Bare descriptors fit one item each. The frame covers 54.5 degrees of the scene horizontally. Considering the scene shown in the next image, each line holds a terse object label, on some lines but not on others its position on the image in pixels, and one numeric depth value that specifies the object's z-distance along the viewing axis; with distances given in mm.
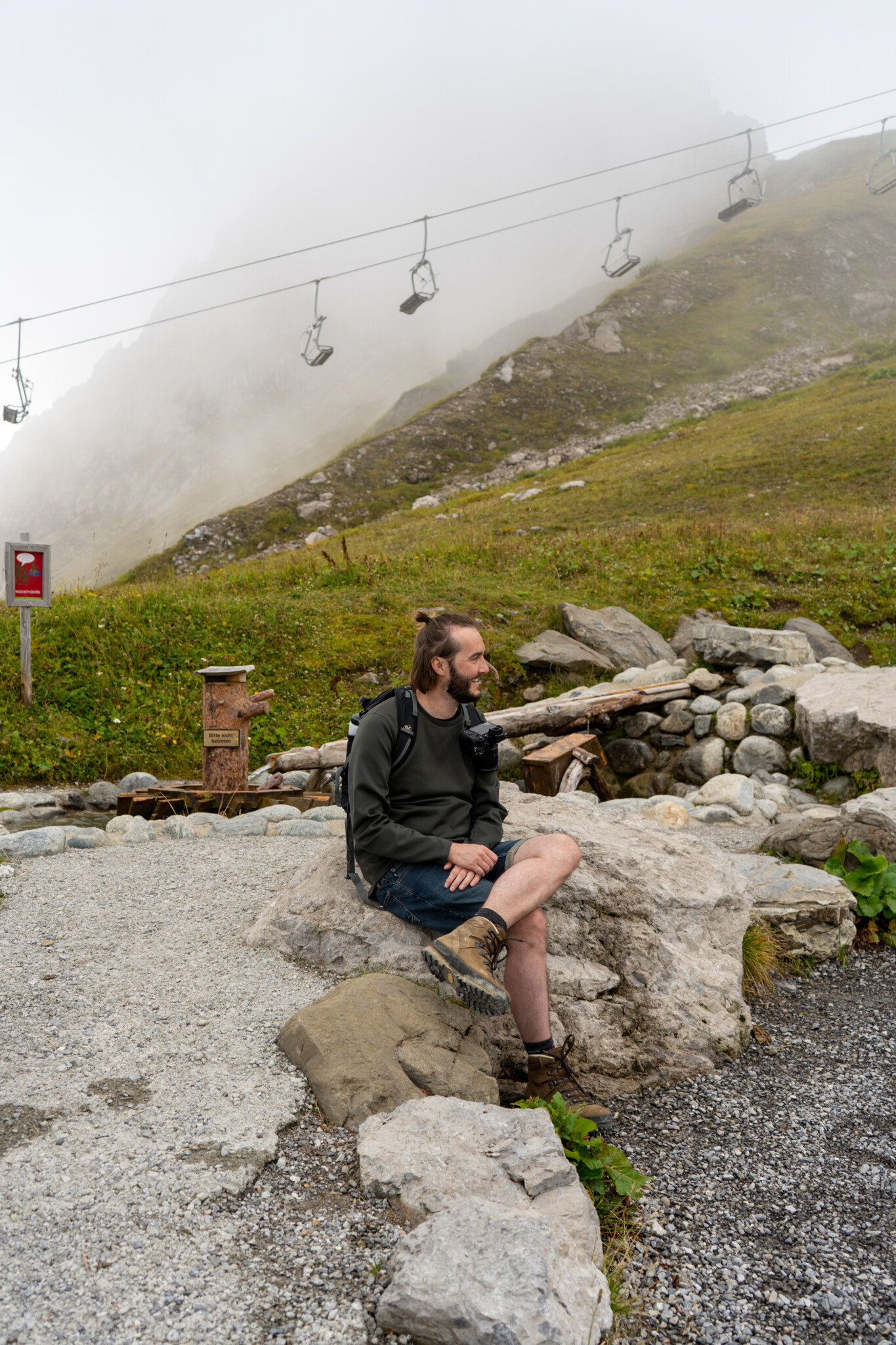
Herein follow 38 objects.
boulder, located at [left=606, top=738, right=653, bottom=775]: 11750
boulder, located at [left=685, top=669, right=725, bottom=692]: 12281
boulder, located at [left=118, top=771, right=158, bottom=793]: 10398
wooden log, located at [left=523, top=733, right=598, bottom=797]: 10406
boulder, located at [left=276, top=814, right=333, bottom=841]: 8094
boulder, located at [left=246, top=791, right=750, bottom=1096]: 4508
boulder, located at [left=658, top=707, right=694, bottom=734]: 11844
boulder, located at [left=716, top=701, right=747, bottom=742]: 11398
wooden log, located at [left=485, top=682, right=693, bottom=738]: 11469
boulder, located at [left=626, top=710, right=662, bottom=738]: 12023
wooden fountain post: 9633
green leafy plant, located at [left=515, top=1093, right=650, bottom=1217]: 3277
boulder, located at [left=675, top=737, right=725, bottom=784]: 11164
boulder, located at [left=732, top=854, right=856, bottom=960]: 5828
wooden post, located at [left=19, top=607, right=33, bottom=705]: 11633
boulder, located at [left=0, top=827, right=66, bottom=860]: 7113
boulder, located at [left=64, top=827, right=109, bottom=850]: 7641
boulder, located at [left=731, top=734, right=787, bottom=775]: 10852
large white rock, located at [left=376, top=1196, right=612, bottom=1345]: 2352
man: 3924
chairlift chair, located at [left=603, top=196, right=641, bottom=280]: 17469
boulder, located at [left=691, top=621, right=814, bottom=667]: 12664
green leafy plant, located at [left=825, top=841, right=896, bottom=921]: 6219
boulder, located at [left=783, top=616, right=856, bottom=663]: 13570
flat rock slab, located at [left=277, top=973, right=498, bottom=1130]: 3535
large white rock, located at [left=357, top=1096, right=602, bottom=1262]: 2918
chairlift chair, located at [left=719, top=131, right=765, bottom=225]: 14969
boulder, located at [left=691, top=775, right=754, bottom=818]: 9664
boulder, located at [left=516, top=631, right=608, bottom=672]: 13422
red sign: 11844
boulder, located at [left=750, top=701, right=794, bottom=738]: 11125
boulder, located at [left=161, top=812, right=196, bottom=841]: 8125
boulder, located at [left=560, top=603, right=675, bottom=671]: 13805
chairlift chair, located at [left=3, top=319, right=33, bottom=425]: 16047
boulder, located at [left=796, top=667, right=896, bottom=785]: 9617
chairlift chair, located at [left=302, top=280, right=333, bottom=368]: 17031
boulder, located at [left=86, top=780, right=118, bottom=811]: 10171
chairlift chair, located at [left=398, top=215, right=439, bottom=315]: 14631
